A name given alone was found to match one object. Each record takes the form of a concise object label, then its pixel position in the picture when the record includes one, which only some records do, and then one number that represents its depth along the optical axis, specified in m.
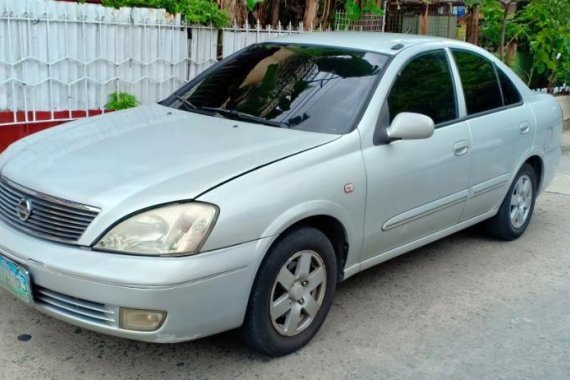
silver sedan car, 2.99
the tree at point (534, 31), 9.77
